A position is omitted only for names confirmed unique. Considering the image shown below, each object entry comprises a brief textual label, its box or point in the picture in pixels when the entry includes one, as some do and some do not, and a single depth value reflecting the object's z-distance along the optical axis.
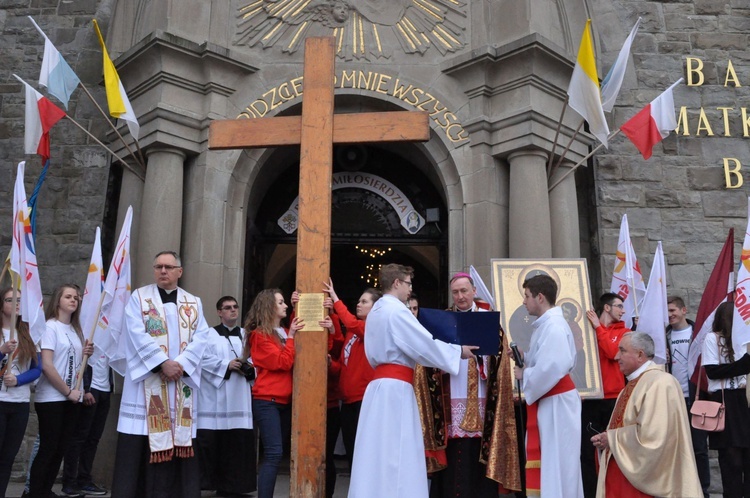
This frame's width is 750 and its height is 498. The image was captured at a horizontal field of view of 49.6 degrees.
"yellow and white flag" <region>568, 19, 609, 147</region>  8.31
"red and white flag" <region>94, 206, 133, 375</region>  7.11
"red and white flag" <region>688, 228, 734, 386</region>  7.35
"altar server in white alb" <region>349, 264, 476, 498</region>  5.38
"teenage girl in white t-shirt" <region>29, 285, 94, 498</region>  6.50
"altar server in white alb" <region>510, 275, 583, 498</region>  5.52
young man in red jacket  6.95
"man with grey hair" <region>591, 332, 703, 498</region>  4.93
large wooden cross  5.57
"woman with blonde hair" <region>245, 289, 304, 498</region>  6.21
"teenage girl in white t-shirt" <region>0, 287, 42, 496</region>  6.13
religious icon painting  6.71
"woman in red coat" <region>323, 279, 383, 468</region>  6.68
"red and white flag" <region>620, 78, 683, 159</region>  9.05
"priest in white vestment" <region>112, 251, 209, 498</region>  5.82
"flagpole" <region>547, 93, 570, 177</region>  8.73
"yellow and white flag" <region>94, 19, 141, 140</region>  8.80
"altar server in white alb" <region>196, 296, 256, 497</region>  7.69
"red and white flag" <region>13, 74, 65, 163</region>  8.80
